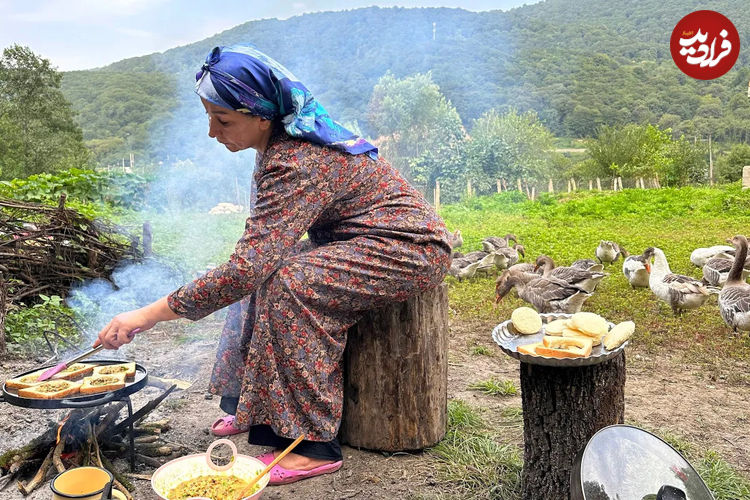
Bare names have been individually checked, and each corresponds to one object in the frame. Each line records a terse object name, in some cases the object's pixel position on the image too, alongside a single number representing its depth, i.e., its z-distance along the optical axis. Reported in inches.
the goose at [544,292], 240.5
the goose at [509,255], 328.8
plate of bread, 81.4
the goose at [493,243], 350.9
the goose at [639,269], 272.5
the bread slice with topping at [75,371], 108.5
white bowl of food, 86.3
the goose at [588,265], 277.9
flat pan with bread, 95.0
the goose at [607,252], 329.1
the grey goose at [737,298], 197.8
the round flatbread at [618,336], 84.1
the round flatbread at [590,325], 88.0
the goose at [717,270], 255.8
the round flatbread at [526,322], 95.3
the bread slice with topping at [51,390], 95.6
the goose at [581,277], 246.8
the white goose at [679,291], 226.2
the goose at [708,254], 287.0
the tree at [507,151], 871.7
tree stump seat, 111.2
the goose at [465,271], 310.0
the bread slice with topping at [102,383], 98.7
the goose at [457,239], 379.7
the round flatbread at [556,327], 91.7
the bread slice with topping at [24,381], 99.3
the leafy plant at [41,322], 179.5
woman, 95.5
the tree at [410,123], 933.8
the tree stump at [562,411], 86.6
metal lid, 61.1
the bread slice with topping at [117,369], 107.3
